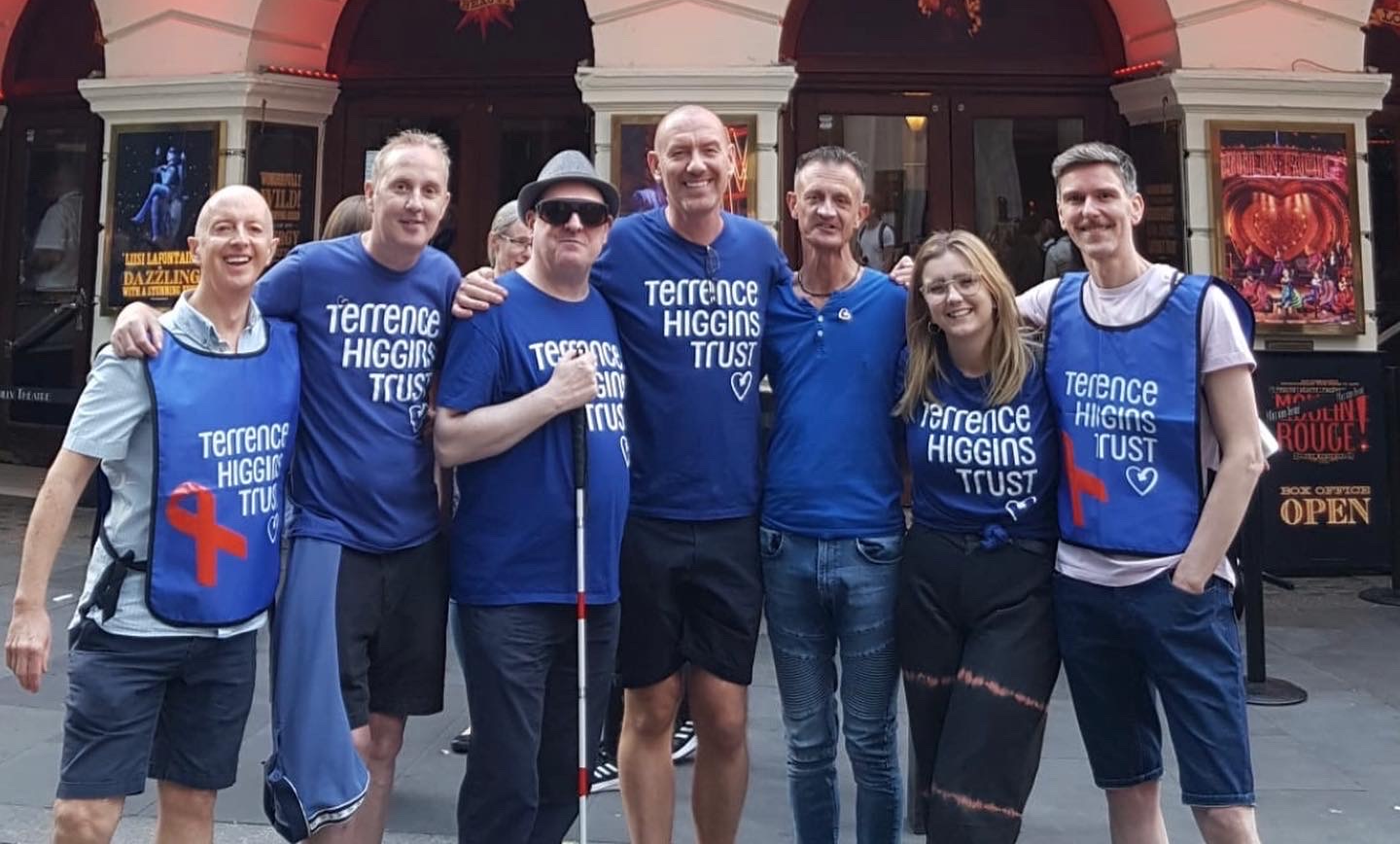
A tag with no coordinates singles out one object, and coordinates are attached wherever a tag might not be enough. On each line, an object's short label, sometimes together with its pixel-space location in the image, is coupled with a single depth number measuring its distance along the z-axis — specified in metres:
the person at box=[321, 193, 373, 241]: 4.07
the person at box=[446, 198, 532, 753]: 5.06
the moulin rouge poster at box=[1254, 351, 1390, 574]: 8.28
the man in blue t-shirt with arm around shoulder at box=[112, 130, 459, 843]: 3.30
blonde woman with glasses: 3.24
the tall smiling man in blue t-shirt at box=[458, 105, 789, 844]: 3.65
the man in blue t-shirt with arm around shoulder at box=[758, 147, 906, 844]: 3.54
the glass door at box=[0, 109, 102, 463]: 11.71
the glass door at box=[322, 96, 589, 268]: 10.52
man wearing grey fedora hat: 3.31
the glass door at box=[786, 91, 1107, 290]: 10.10
